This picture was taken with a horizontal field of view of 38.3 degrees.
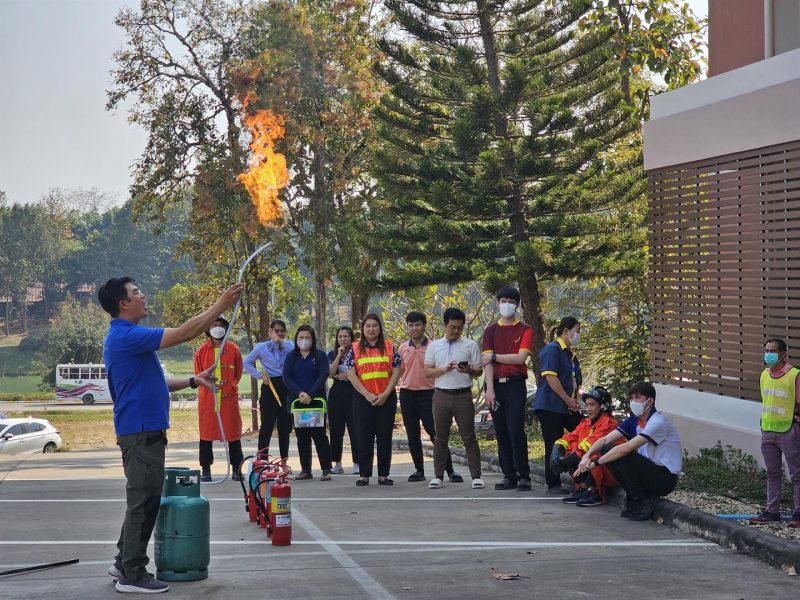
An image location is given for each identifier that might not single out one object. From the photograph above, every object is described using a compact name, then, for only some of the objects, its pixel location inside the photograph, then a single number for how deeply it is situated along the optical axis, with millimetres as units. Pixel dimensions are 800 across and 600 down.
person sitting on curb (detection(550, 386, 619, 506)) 9766
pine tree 20656
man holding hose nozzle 6609
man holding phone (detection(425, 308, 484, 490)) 11367
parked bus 75750
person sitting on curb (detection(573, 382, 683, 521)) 9148
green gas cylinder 6840
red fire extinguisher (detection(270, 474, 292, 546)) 7945
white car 35062
